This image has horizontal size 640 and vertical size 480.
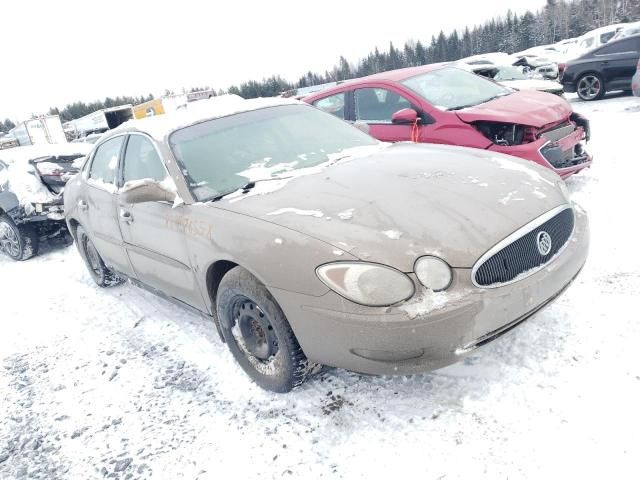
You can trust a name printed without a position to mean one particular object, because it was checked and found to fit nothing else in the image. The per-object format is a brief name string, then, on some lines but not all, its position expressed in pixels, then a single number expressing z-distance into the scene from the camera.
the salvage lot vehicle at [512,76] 7.39
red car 4.72
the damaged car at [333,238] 2.08
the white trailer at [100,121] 36.38
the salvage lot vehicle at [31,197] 6.34
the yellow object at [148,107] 30.94
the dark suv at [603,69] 10.30
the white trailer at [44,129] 35.19
